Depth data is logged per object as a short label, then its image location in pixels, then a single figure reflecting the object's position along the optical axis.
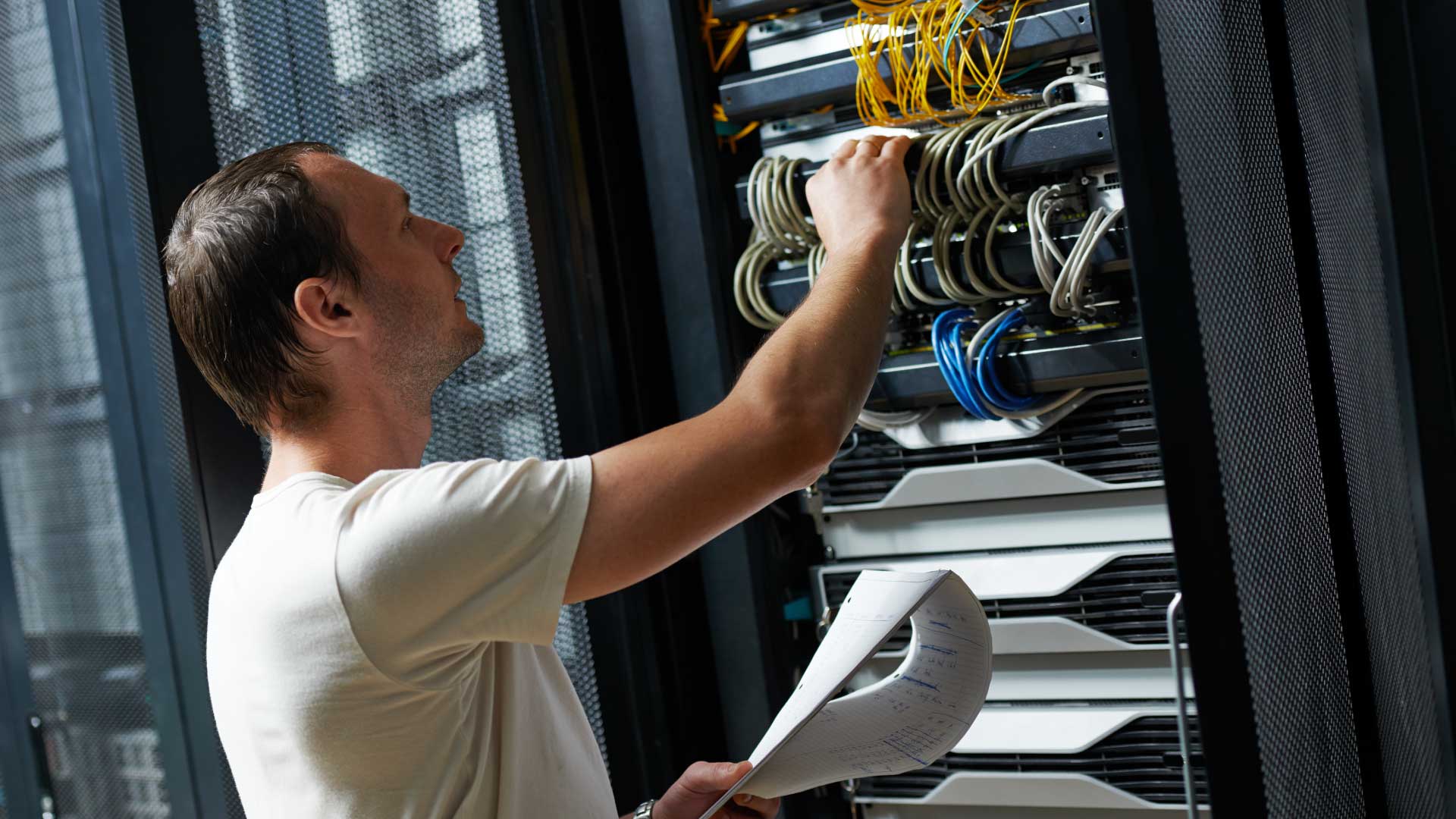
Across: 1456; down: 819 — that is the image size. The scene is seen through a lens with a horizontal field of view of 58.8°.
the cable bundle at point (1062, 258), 1.33
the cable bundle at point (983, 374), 1.44
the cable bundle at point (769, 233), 1.51
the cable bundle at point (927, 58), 1.39
